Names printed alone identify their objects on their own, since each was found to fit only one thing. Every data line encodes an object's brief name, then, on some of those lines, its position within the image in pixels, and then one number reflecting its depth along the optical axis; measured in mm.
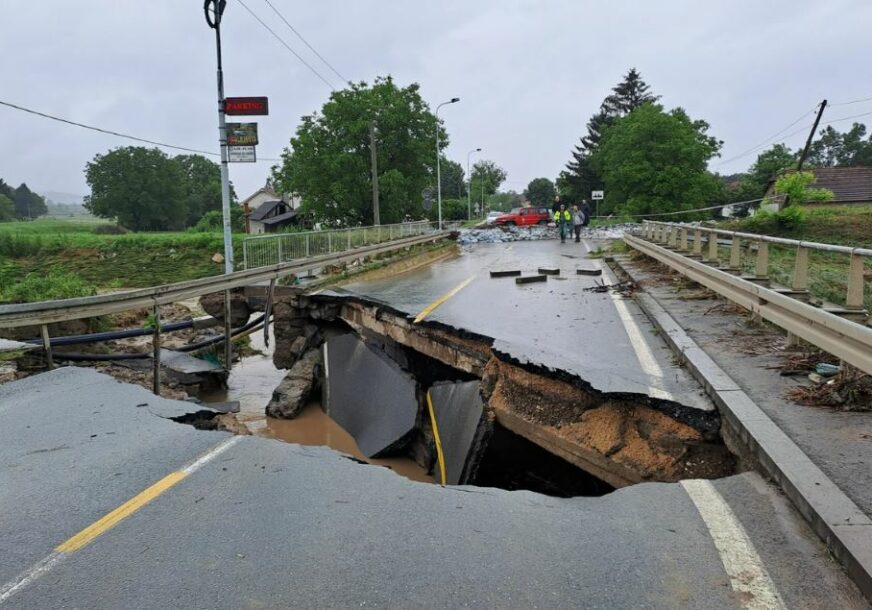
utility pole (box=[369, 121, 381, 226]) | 32625
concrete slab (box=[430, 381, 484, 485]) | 6941
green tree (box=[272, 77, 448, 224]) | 43812
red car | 49312
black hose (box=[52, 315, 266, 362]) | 7879
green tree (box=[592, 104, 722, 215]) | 54500
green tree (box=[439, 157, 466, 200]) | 112788
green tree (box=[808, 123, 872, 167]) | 103875
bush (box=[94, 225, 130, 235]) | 79438
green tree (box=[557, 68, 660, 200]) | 86500
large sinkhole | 5156
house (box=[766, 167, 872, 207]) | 41656
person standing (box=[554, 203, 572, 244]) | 31225
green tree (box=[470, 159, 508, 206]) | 114500
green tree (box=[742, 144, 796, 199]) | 75000
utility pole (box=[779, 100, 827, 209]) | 34303
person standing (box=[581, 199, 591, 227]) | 34338
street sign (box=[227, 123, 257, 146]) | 15938
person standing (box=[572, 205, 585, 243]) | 30875
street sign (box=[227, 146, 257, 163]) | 15936
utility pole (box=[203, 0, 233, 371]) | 15656
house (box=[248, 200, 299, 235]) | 79812
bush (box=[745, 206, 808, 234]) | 22031
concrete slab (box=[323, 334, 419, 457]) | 8617
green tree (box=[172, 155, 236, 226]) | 118000
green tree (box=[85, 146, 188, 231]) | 97375
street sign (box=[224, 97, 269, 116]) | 16203
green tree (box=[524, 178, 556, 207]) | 137500
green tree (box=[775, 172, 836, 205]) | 29447
